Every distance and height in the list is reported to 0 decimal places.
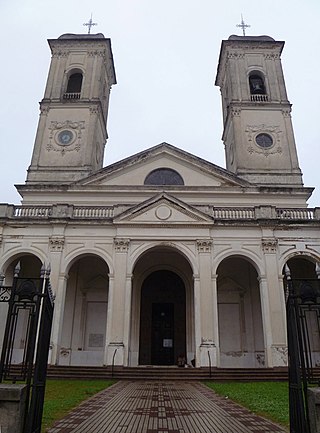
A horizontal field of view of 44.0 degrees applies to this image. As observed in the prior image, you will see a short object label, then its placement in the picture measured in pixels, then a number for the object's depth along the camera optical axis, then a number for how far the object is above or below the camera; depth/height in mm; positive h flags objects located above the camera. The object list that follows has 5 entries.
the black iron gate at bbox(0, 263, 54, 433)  5477 +464
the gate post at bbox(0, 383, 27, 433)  5105 -467
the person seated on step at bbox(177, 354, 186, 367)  19188 +495
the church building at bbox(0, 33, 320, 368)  19375 +6147
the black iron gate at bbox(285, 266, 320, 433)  5328 +376
